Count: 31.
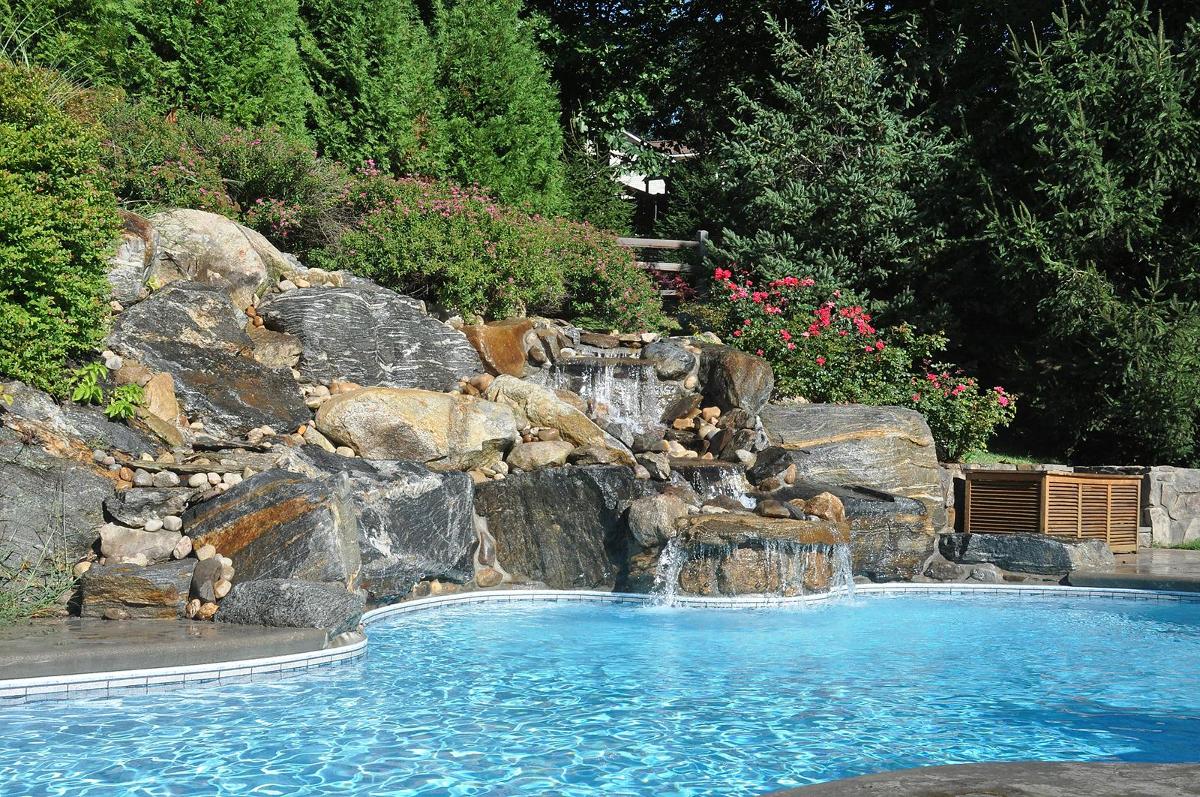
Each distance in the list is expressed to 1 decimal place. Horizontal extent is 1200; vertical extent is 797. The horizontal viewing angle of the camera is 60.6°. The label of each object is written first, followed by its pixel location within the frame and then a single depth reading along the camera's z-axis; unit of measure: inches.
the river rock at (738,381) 488.1
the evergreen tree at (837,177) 646.5
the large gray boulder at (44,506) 281.4
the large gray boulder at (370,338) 437.4
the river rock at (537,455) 410.6
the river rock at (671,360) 505.0
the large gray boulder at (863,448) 480.1
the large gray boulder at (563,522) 390.9
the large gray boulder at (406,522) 345.7
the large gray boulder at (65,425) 310.0
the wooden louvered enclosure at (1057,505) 476.7
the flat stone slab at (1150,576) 408.8
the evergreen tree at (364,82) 596.4
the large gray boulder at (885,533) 429.1
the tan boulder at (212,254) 427.2
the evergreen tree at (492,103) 653.3
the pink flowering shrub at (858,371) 542.9
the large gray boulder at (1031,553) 447.5
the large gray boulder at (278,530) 297.0
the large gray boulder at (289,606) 268.5
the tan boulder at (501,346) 483.8
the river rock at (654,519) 378.6
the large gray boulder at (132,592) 274.4
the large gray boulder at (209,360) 368.5
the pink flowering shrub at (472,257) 503.2
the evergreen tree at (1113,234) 539.5
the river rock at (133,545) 291.7
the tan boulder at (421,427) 394.9
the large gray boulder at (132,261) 382.6
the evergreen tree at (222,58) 525.0
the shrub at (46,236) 309.4
